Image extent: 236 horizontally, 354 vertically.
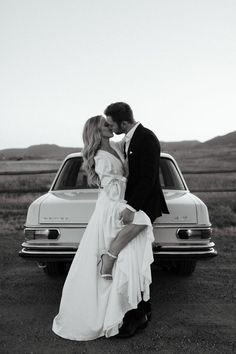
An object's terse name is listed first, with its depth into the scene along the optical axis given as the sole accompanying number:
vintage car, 4.86
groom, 3.89
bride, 4.00
